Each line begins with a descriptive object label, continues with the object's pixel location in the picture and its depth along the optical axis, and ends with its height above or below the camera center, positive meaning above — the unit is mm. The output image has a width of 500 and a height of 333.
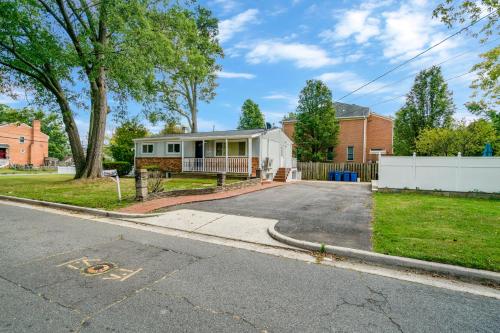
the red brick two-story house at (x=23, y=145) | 42219 +2854
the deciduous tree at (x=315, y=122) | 25125 +3935
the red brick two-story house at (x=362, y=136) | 27234 +2821
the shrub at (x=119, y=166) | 25375 -413
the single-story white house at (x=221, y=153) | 19406 +798
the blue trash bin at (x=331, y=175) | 23731 -1117
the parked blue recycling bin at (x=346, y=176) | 23047 -1163
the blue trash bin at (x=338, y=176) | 23267 -1179
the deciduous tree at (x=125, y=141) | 28891 +2322
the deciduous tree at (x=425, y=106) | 22891 +5071
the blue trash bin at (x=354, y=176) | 22858 -1192
